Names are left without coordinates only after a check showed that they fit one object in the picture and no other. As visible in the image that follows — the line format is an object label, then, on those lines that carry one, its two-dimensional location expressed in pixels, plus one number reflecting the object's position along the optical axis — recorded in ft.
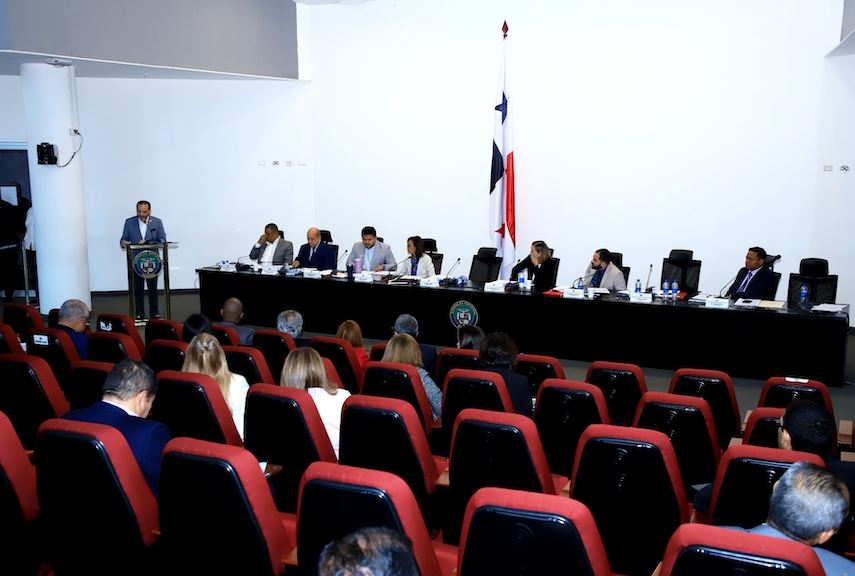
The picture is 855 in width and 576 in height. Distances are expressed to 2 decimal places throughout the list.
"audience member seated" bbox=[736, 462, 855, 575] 6.18
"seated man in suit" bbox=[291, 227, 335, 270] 30.40
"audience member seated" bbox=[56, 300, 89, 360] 16.97
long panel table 21.61
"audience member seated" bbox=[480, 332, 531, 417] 13.21
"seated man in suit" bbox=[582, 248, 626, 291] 25.04
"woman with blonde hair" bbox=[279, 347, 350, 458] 11.74
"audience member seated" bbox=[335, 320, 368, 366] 16.75
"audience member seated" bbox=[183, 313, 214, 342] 16.57
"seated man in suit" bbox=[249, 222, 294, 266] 31.40
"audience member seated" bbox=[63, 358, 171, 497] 9.01
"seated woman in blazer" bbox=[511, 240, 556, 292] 25.40
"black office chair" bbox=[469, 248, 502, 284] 27.66
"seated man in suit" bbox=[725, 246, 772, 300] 24.11
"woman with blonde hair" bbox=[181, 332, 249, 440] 12.19
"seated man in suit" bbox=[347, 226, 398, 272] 30.09
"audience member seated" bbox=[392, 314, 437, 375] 16.17
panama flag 31.24
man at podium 31.65
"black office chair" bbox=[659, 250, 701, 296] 26.04
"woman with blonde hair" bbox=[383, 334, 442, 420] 13.73
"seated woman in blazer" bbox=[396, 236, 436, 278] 28.68
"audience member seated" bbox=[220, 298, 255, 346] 19.07
